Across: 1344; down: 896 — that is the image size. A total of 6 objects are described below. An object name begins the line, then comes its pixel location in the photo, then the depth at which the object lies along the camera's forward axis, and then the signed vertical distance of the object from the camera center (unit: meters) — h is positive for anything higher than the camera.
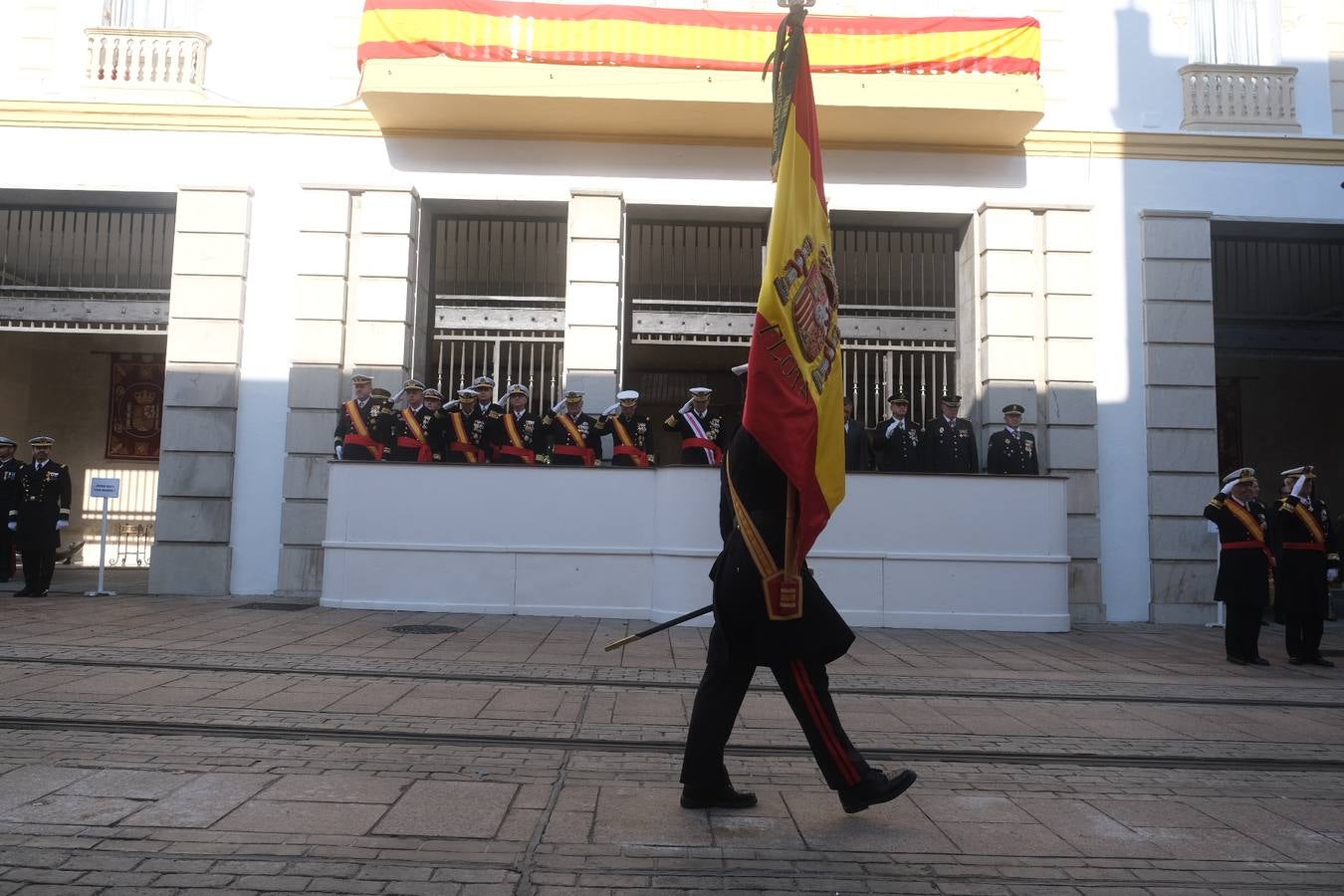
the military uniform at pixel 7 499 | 12.97 -0.05
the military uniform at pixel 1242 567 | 8.70 -0.43
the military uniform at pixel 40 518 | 11.62 -0.26
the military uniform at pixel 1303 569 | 8.80 -0.44
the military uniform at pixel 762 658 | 3.90 -0.58
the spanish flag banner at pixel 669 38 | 11.80 +5.52
